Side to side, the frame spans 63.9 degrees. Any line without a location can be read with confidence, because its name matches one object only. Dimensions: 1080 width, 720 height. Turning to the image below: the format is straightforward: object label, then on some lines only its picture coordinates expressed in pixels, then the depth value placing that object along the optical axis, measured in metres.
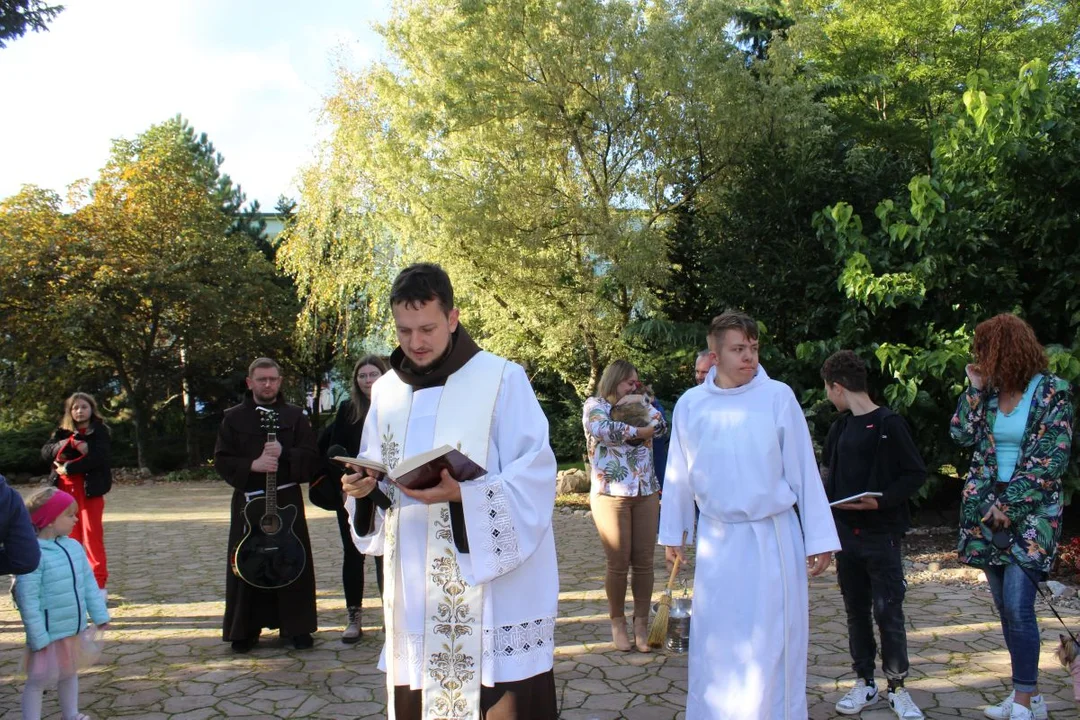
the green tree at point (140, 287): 21.48
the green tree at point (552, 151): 13.87
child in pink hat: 4.45
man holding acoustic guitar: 6.10
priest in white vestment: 2.97
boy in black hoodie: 4.61
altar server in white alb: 3.87
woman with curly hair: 4.27
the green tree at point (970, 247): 8.21
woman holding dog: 6.01
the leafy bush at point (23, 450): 22.48
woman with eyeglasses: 6.32
